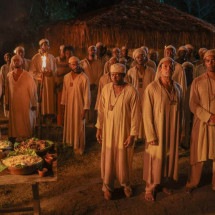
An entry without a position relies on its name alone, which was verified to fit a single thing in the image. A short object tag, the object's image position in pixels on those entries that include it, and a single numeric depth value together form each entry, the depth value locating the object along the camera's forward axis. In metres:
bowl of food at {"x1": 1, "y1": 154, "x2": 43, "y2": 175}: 4.91
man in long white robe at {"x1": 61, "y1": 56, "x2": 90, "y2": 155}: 8.54
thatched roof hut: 12.28
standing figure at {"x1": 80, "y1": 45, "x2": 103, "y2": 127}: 10.53
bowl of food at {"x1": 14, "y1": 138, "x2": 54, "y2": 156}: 5.64
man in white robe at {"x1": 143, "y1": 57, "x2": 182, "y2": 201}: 6.11
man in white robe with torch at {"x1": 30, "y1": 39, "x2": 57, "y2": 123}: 10.60
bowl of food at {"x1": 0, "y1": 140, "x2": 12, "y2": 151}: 5.70
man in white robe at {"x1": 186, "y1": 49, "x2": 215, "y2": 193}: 6.35
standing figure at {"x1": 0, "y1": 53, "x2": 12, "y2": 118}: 11.09
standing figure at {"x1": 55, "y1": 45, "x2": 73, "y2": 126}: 10.64
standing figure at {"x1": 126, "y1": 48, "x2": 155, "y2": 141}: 8.91
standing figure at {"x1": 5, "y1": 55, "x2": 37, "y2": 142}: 8.55
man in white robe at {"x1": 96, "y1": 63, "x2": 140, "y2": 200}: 6.16
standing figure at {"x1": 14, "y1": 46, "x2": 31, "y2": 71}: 10.23
